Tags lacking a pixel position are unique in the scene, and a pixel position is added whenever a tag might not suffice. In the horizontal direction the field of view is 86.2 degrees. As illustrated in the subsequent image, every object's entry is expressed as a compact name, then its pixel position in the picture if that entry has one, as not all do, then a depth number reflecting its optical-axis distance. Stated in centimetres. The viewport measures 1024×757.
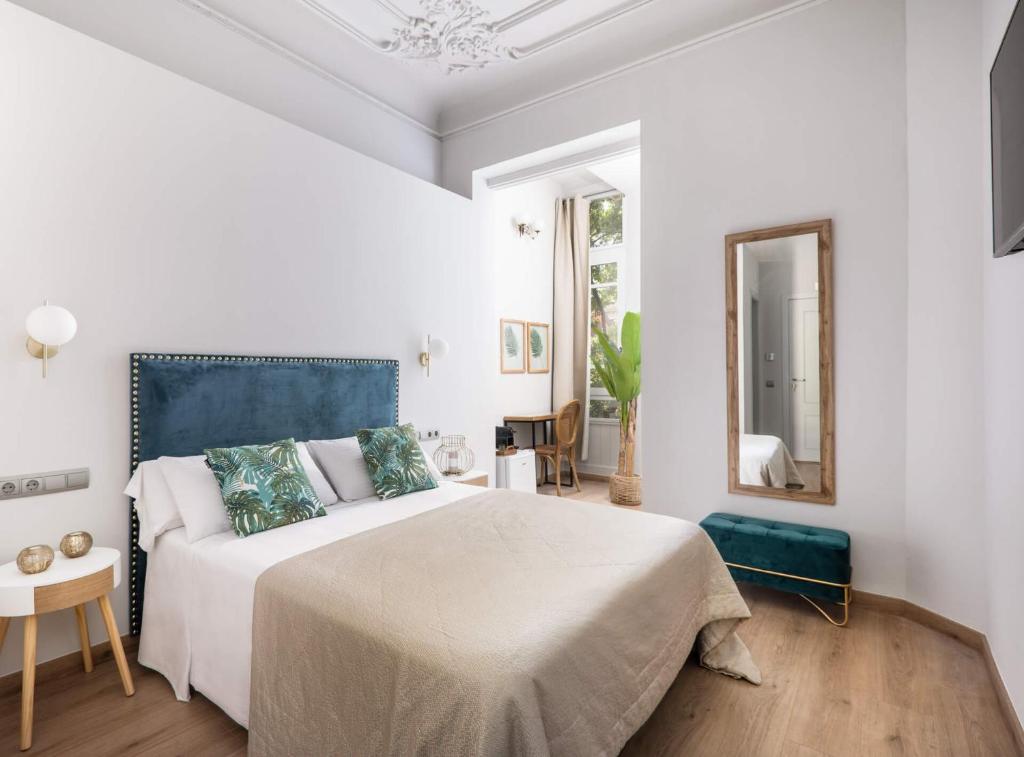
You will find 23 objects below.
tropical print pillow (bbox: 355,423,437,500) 286
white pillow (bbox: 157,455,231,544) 220
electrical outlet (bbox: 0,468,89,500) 211
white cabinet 475
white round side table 180
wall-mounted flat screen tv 154
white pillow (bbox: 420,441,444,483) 312
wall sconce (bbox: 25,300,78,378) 204
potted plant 510
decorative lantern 369
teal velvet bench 268
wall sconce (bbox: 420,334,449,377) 389
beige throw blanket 126
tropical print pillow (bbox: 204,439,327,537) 223
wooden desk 542
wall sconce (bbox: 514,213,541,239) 568
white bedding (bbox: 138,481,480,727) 184
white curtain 618
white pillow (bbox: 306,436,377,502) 281
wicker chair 542
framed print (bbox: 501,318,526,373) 568
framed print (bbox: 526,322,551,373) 600
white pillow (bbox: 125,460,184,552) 225
